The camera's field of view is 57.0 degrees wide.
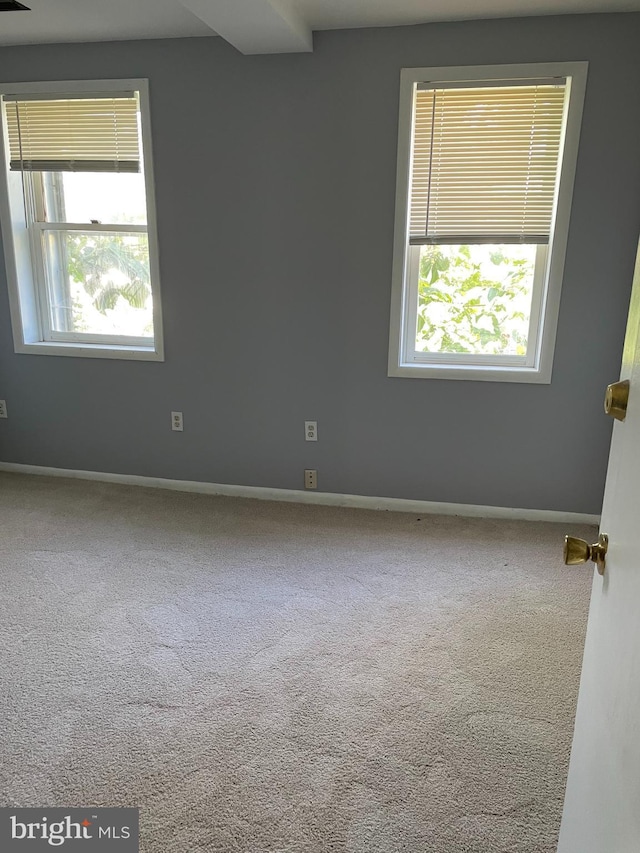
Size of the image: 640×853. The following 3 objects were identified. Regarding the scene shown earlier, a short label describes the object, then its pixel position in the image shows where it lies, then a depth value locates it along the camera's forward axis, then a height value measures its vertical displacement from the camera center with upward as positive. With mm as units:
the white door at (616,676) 804 -572
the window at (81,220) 3109 +323
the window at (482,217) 2688 +328
